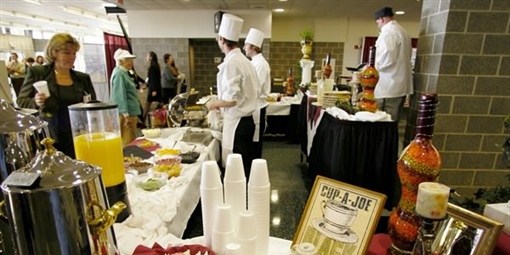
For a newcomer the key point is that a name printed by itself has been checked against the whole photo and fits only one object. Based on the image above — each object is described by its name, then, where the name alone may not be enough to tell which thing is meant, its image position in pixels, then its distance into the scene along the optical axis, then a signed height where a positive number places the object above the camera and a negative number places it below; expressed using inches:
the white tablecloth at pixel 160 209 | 39.6 -22.9
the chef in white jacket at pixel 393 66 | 96.0 +0.1
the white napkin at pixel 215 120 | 99.3 -19.1
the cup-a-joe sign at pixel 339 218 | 29.3 -15.4
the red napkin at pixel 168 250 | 29.1 -19.0
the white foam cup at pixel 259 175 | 28.6 -10.6
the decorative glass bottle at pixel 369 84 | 77.4 -4.8
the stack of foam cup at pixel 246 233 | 26.6 -15.1
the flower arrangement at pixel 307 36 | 188.8 +17.7
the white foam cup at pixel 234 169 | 29.1 -10.2
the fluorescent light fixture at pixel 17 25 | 368.2 +43.6
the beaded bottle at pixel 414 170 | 31.1 -10.8
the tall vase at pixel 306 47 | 187.9 +10.7
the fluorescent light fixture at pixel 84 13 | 281.1 +48.3
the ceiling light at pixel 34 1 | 243.6 +46.5
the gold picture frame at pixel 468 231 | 27.7 -15.7
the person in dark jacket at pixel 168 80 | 239.5 -14.6
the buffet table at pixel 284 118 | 177.6 -33.0
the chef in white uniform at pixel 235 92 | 88.4 -8.8
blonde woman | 75.7 -7.5
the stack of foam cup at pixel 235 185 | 29.1 -11.8
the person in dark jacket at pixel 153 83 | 211.5 -15.6
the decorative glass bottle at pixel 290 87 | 204.9 -15.8
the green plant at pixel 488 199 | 45.1 -20.2
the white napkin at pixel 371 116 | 76.7 -12.9
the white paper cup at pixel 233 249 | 25.8 -15.9
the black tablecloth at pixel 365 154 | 76.9 -23.2
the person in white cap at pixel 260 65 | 132.3 -0.8
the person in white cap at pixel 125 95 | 126.5 -14.8
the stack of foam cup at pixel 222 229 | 27.3 -15.2
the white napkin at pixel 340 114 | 79.1 -13.1
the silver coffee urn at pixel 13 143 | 26.8 -7.7
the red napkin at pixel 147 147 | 79.0 -22.7
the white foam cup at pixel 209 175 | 28.6 -10.7
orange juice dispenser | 38.2 -10.4
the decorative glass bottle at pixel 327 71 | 123.1 -2.6
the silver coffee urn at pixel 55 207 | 20.1 -10.2
